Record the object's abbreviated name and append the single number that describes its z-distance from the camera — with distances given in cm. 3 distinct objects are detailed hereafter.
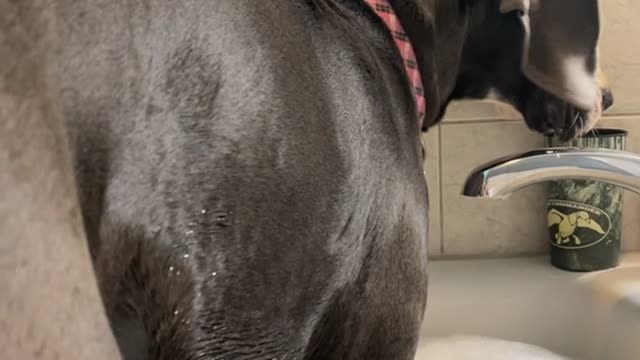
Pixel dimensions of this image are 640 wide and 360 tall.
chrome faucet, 77
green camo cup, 128
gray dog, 46
